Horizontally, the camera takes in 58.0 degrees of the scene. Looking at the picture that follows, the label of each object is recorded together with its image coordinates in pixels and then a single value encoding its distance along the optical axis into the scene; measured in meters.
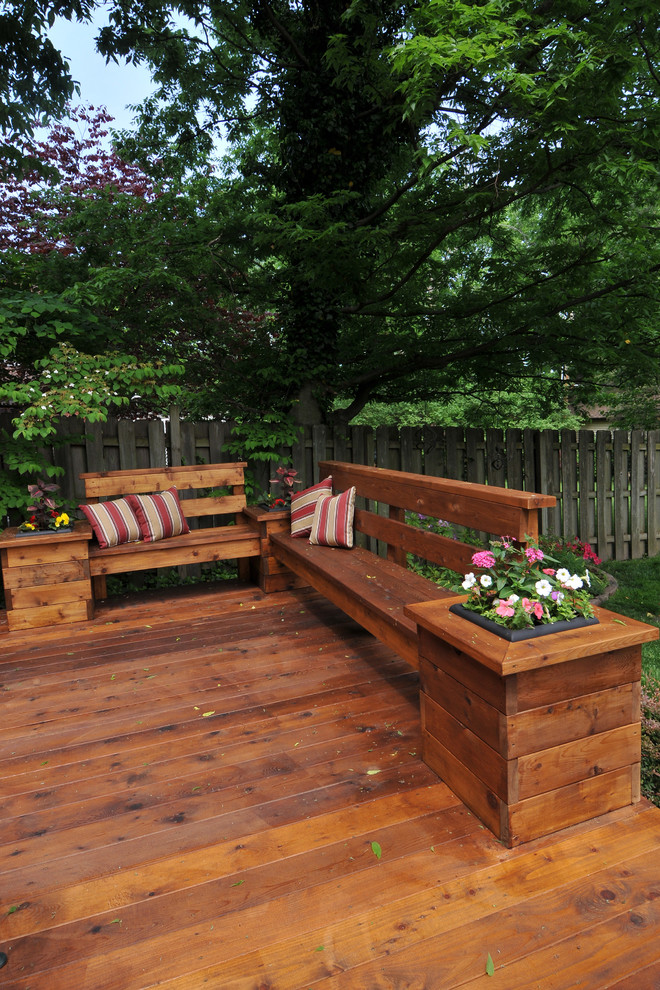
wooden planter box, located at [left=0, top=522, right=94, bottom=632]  3.66
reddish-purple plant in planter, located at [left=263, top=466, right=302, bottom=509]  4.49
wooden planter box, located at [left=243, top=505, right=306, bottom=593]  4.34
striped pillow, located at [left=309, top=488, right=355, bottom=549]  3.87
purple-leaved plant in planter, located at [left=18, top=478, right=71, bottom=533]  3.77
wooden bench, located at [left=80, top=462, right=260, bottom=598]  3.95
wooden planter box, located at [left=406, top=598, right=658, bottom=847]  1.69
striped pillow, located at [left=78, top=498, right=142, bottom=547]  3.91
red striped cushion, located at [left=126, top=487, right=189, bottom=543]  4.11
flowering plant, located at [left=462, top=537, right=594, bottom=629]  1.85
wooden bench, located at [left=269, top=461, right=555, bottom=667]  2.33
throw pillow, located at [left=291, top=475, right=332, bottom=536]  4.18
